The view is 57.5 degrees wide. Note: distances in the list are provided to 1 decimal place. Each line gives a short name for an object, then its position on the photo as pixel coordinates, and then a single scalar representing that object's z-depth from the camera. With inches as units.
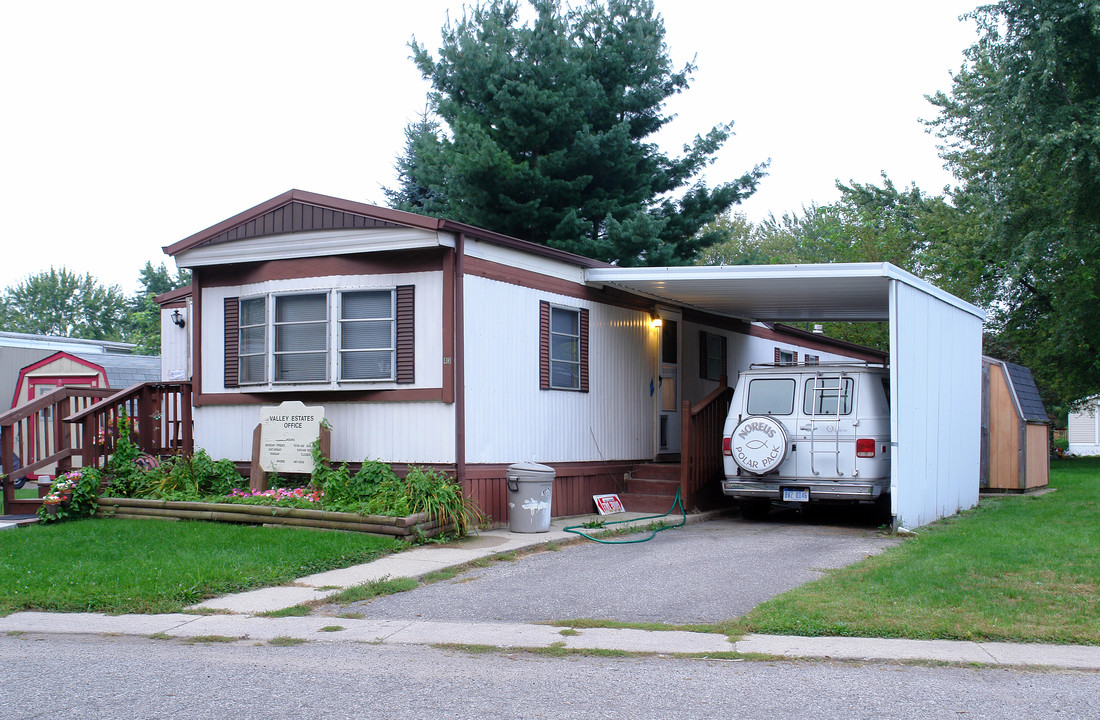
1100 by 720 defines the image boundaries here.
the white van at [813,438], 519.2
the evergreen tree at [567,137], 924.0
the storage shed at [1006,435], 767.1
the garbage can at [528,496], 480.7
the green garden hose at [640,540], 470.6
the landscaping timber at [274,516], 435.2
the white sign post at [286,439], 496.7
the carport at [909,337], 504.4
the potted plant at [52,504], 494.3
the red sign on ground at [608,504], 567.2
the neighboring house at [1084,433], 1956.2
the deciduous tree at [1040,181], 949.8
